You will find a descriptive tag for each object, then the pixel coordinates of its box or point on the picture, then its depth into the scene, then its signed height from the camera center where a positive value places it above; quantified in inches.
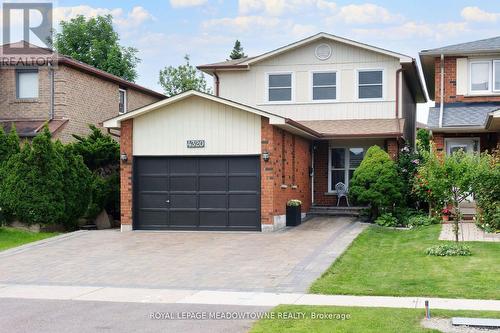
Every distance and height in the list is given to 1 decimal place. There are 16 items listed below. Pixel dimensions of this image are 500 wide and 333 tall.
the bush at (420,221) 818.0 -73.4
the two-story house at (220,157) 800.3 +4.5
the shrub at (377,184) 844.6 -28.8
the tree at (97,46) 1841.8 +318.8
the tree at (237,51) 2106.3 +350.4
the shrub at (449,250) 575.8 -77.0
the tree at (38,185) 791.7 -29.0
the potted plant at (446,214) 844.6 -66.4
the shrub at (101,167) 896.9 -9.3
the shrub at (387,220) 827.4 -73.6
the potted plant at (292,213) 844.6 -65.5
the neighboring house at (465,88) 887.7 +100.7
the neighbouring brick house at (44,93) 1000.2 +101.9
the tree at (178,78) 2075.5 +256.1
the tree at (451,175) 579.8 -12.1
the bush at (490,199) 686.5 -39.7
